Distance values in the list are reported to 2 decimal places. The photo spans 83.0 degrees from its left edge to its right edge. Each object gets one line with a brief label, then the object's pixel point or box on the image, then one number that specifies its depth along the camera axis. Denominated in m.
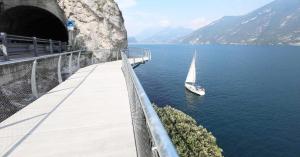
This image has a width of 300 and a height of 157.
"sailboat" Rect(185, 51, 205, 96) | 44.75
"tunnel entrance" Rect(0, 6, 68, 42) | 21.47
